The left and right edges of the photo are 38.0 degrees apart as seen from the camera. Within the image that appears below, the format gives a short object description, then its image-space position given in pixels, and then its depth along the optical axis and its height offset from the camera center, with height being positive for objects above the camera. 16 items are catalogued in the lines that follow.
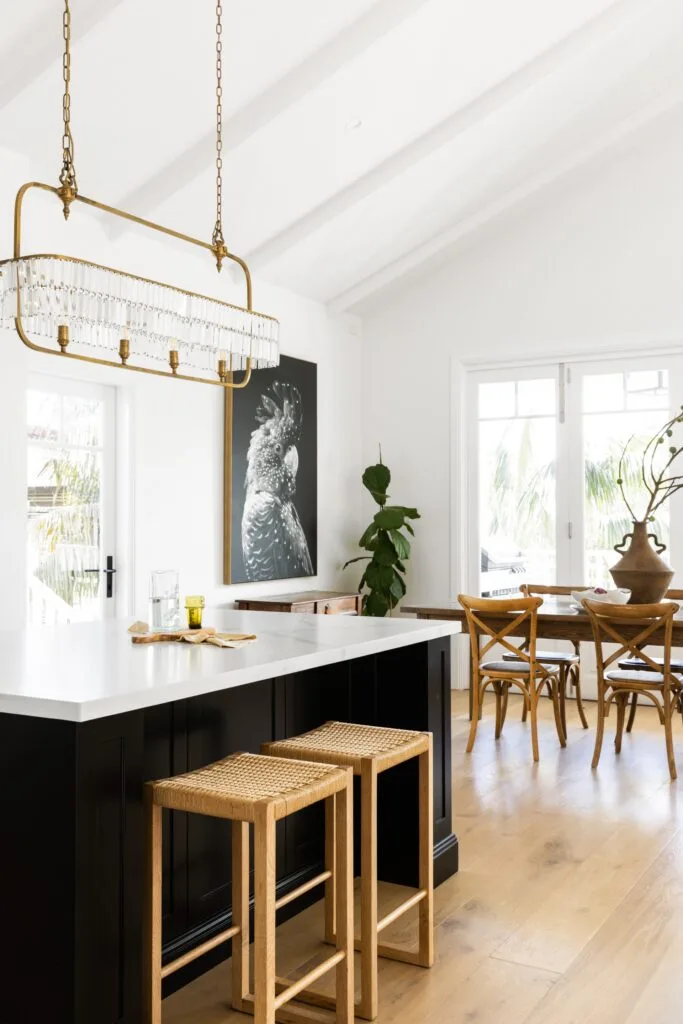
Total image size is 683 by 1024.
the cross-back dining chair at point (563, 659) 5.60 -0.66
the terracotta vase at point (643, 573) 5.17 -0.16
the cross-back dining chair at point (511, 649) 5.14 -0.57
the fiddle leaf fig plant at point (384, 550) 7.14 -0.05
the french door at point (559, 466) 6.84 +0.55
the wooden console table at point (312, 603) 6.26 -0.38
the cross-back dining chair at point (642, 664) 5.28 -0.67
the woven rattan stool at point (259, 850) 2.18 -0.73
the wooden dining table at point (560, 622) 4.92 -0.42
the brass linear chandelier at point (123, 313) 2.60 +0.66
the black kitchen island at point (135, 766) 2.11 -0.57
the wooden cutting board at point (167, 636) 2.92 -0.28
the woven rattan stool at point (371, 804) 2.54 -0.71
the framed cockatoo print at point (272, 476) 6.35 +0.46
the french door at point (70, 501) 5.13 +0.23
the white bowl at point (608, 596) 5.17 -0.28
